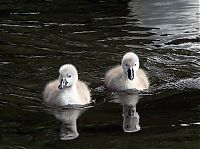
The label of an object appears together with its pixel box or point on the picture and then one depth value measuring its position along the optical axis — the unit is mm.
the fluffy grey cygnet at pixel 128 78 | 11356
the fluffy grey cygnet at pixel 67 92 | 10714
